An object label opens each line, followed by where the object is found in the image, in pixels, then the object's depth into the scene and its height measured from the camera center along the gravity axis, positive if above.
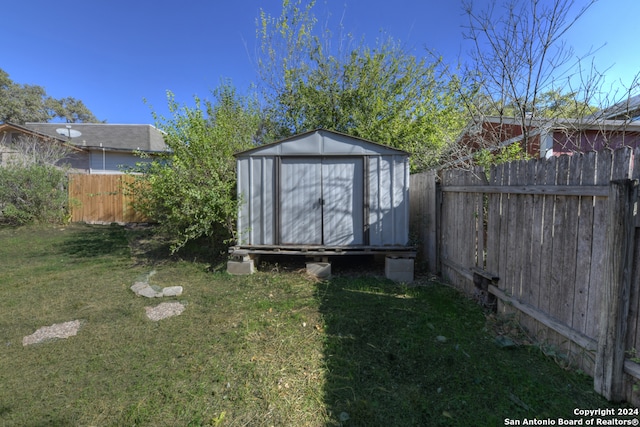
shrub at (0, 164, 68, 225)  8.89 +0.00
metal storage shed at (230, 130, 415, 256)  5.09 +0.03
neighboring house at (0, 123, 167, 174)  13.93 +2.93
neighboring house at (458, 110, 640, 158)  4.36 +1.27
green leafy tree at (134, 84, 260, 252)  5.38 +0.32
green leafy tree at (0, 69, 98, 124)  25.61 +8.80
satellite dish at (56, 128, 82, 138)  14.73 +3.17
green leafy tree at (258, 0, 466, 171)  7.46 +2.90
